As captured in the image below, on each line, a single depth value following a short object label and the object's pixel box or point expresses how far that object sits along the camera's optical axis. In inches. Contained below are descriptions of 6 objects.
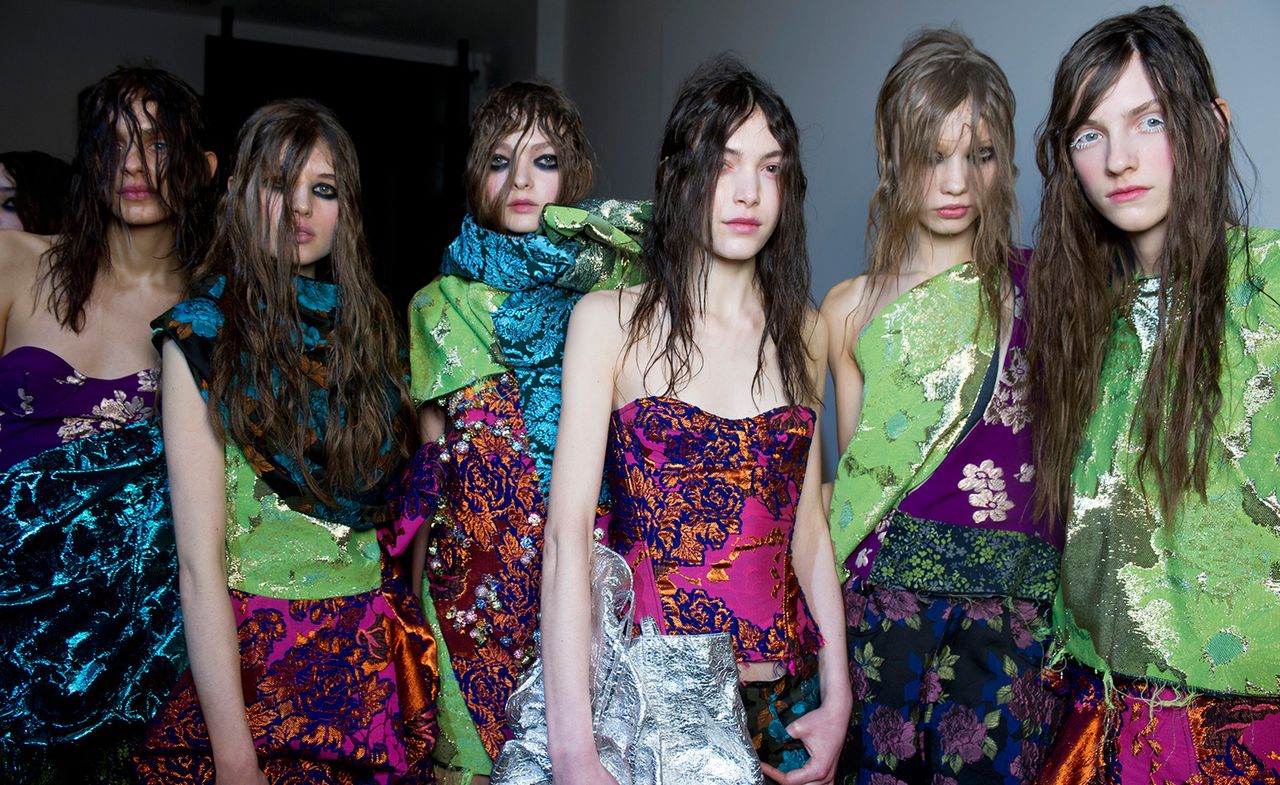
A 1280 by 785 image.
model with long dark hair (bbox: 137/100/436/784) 60.6
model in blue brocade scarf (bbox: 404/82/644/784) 70.5
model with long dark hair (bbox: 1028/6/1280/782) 55.8
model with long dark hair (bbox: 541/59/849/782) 59.3
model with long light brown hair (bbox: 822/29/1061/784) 64.2
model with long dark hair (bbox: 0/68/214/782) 66.6
